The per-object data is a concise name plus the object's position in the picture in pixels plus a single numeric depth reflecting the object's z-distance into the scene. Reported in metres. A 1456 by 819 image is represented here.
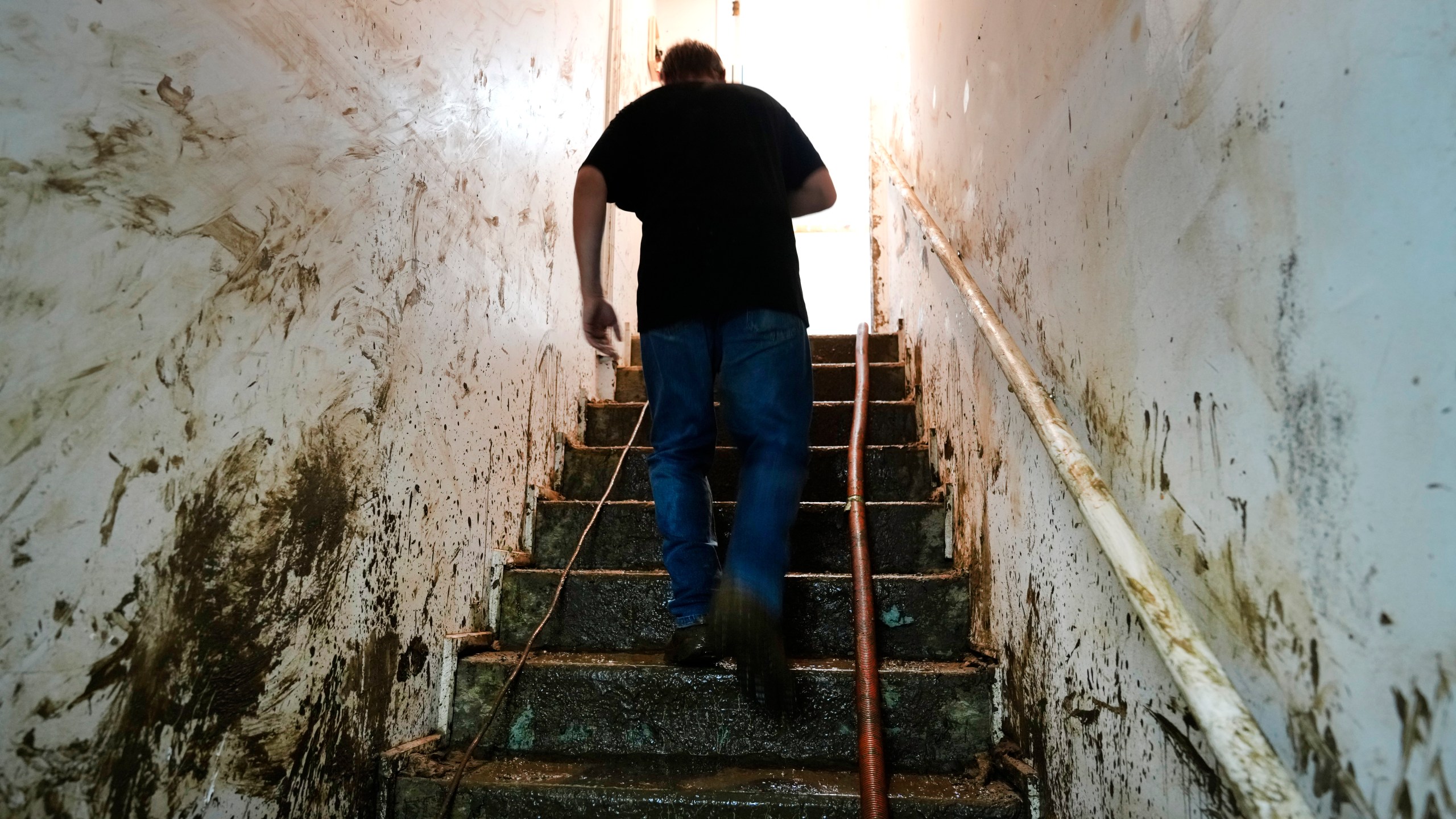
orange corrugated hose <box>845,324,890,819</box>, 1.37
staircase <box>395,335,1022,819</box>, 1.44
